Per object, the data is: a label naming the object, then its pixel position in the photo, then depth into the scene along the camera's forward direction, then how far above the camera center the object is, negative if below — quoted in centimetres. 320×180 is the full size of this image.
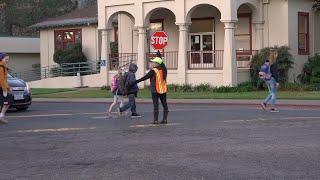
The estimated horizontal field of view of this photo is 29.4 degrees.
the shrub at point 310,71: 2998 +19
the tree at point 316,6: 3156 +357
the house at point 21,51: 4625 +208
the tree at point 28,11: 5522 +608
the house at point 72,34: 4081 +303
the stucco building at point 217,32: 2986 +228
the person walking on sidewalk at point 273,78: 1812 -10
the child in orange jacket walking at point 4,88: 1500 -26
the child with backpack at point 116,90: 1750 -39
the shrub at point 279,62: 2930 +62
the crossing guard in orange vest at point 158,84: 1481 -19
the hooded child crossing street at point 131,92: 1669 -43
